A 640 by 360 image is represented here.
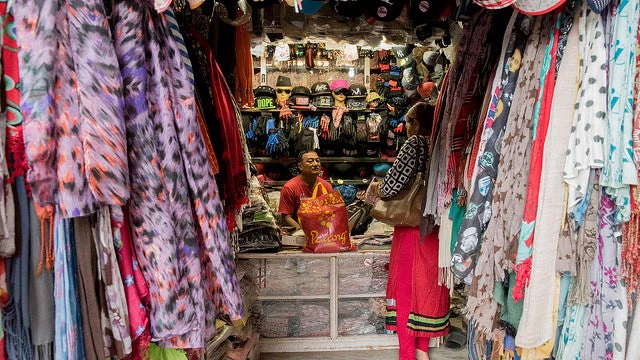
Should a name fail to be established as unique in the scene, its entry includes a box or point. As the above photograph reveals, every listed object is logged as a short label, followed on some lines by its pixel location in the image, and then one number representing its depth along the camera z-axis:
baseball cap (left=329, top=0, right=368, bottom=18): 2.51
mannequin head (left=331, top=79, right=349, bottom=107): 5.23
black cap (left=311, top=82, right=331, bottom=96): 5.23
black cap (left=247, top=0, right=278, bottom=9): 2.10
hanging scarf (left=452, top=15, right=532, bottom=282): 1.42
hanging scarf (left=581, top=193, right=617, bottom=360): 1.15
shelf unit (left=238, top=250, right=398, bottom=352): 3.19
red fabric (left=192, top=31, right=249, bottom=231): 1.61
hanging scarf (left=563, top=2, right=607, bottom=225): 1.15
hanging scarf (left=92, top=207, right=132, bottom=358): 1.06
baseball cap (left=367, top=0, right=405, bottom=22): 2.35
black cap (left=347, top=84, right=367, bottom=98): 5.28
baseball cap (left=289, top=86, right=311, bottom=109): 5.26
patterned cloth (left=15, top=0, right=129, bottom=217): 0.94
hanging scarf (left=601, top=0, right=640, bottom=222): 1.11
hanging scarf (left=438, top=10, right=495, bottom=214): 1.71
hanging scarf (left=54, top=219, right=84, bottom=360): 1.00
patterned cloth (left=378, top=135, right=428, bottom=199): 2.56
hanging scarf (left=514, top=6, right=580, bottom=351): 1.22
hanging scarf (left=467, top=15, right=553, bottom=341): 1.33
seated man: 3.56
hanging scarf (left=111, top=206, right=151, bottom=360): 1.11
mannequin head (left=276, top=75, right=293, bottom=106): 5.23
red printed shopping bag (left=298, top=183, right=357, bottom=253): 3.02
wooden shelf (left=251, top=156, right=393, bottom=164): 5.28
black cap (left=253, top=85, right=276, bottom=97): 5.15
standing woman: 2.57
